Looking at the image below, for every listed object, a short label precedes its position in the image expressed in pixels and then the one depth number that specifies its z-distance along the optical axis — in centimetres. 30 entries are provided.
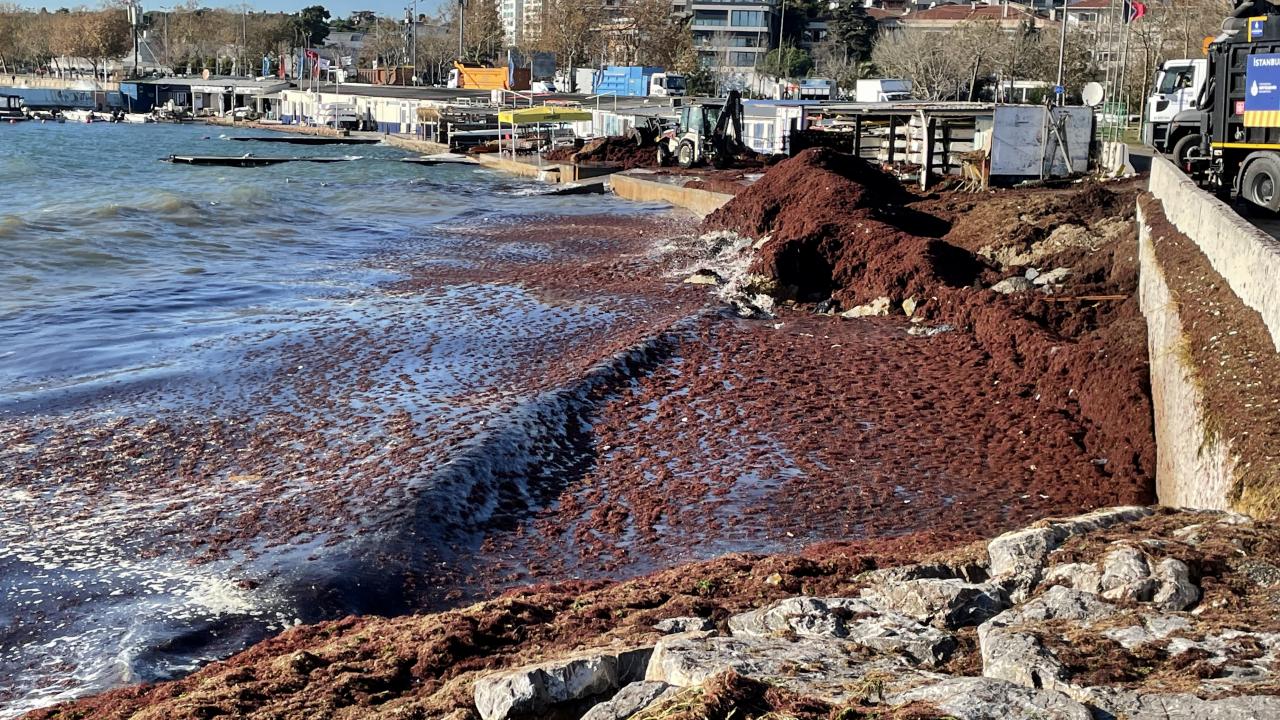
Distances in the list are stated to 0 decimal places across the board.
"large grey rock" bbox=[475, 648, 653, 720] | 516
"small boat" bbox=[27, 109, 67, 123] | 12538
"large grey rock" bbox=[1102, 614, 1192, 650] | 545
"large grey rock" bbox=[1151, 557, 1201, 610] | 598
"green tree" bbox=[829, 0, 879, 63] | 11338
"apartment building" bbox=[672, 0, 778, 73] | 13388
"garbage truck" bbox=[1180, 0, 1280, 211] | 2114
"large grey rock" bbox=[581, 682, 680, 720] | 485
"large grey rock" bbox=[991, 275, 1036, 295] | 1834
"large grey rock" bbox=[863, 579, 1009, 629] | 612
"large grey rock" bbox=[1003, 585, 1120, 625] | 593
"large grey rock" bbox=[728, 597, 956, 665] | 567
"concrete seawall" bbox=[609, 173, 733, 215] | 3434
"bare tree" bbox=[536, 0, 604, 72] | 12488
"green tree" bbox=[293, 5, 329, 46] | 17956
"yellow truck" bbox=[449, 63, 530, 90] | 10306
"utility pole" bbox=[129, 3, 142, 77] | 16262
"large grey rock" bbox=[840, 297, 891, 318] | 1873
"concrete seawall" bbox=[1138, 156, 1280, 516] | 806
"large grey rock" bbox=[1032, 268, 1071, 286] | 1836
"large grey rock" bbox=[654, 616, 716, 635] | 645
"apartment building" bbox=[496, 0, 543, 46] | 14300
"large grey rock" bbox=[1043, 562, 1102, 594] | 629
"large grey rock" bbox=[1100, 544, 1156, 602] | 609
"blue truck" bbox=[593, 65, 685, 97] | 9338
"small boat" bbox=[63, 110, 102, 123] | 12106
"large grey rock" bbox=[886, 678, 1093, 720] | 456
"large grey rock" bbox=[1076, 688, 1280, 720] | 446
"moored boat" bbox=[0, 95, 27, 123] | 12156
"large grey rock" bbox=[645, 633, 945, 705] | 506
